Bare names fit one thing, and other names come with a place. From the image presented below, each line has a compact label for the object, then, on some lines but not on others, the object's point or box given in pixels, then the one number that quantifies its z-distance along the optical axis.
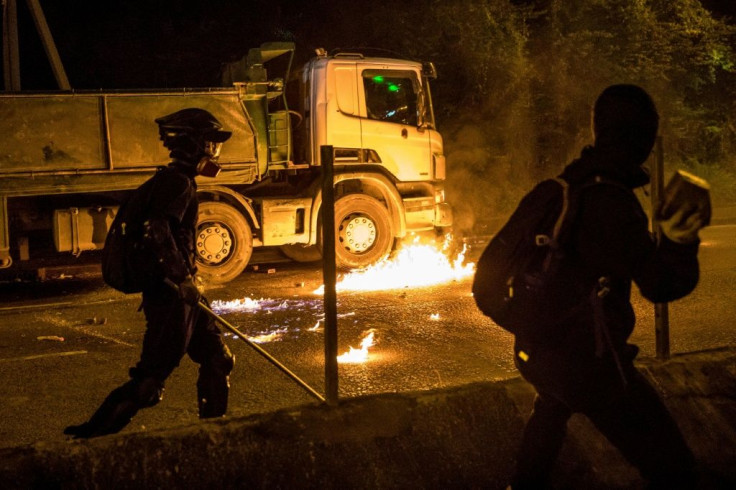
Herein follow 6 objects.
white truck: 10.17
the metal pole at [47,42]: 13.50
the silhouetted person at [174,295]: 3.92
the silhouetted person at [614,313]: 2.65
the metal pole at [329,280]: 3.80
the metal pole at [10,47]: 14.28
